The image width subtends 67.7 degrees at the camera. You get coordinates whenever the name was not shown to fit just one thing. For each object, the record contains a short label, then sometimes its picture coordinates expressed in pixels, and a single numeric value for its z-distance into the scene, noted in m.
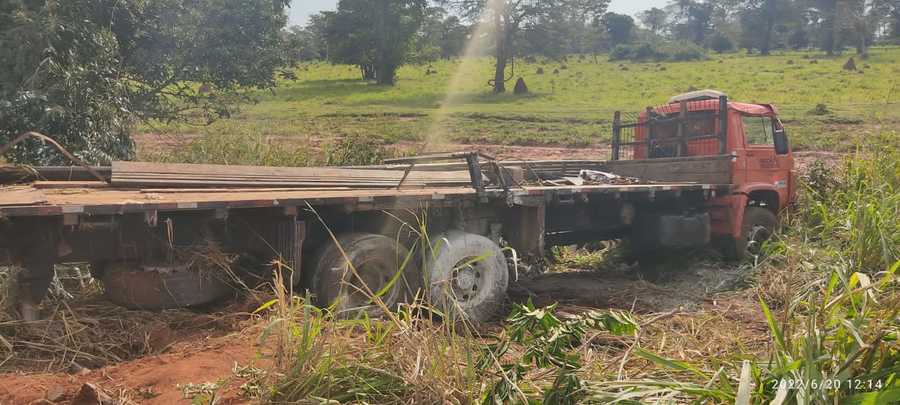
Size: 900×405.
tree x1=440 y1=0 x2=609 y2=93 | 37.09
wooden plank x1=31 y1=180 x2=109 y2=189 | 4.93
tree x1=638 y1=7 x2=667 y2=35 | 78.38
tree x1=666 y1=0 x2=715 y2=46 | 66.44
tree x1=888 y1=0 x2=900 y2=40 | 48.69
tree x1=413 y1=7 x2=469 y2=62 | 37.56
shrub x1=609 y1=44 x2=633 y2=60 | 49.53
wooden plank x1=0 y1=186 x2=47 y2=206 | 3.75
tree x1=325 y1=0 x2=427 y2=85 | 38.72
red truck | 4.12
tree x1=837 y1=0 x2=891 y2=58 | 44.22
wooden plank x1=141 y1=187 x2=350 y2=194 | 4.89
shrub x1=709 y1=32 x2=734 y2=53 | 56.75
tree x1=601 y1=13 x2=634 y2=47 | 65.94
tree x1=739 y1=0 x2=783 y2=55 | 52.78
